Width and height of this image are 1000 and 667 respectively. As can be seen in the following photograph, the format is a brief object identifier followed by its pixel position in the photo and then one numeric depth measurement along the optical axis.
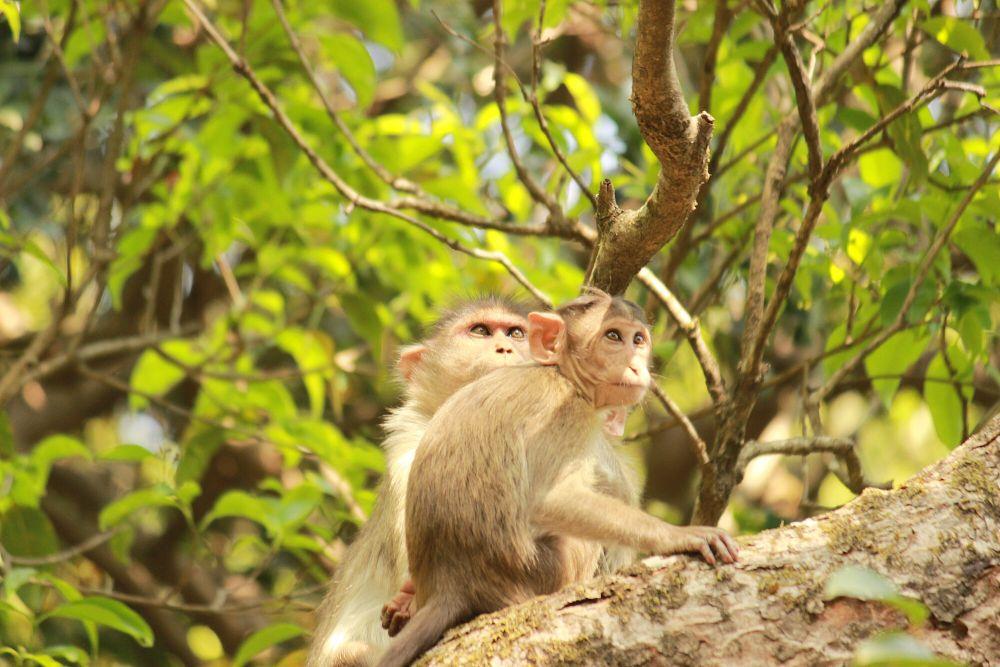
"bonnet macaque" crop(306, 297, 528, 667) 9.61
